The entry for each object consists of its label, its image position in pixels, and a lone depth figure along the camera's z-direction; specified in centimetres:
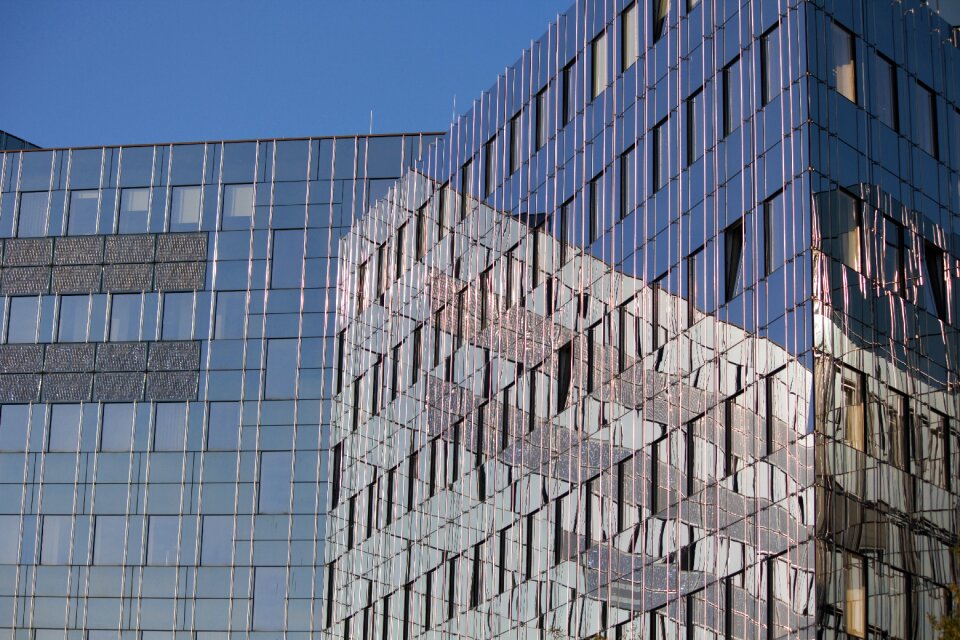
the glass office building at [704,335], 3875
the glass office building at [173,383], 7919
